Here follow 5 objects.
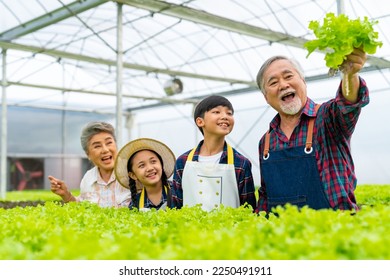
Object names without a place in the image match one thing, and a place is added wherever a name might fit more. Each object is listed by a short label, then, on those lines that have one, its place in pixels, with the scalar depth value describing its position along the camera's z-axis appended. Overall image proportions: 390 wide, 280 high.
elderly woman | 4.32
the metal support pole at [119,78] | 8.71
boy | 3.51
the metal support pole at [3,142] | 12.18
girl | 3.89
